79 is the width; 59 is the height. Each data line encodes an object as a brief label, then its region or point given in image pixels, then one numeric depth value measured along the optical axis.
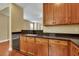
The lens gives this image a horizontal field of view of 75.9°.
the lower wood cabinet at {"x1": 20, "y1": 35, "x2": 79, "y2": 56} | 0.82
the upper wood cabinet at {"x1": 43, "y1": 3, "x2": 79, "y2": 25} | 0.84
